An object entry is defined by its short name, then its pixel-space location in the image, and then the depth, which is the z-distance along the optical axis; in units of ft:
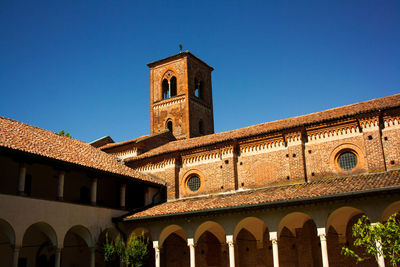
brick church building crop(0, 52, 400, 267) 52.54
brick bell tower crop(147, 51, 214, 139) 104.42
